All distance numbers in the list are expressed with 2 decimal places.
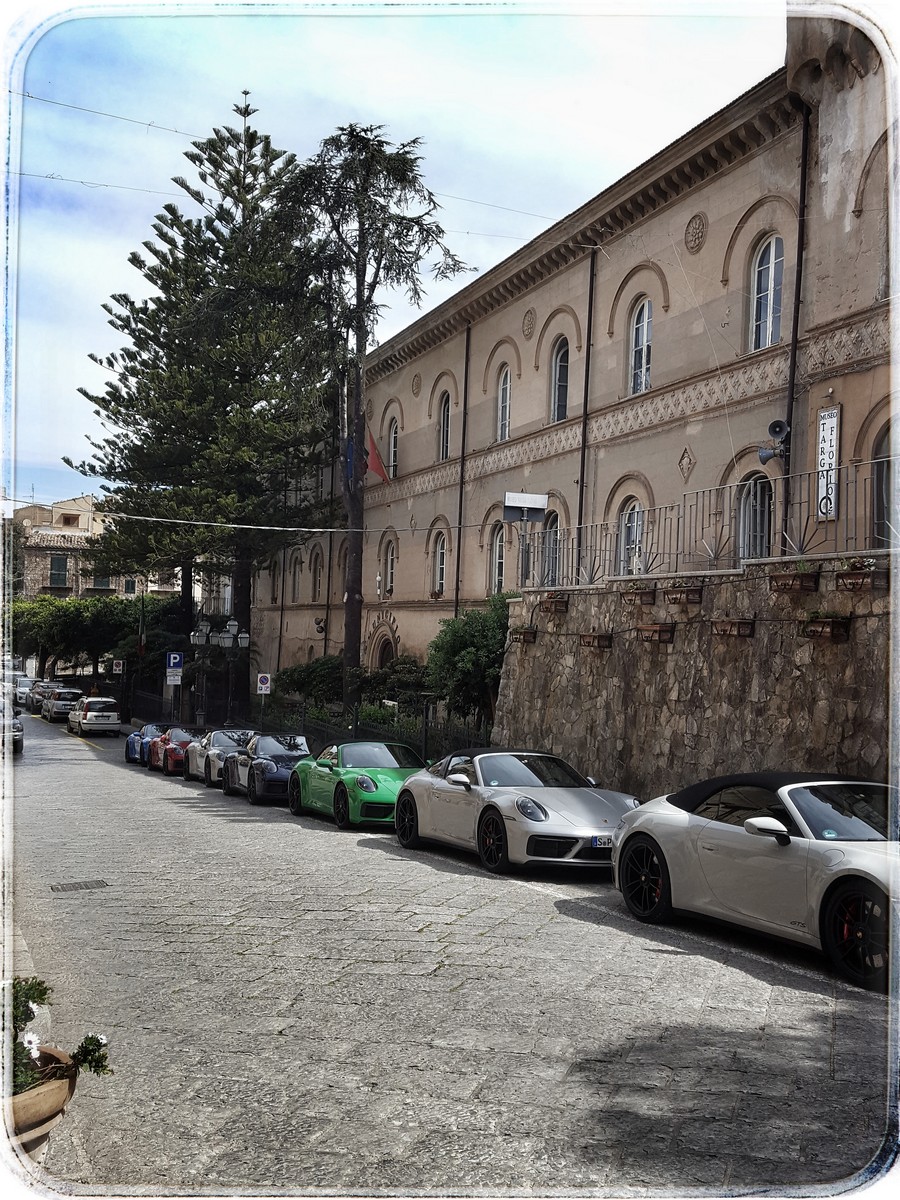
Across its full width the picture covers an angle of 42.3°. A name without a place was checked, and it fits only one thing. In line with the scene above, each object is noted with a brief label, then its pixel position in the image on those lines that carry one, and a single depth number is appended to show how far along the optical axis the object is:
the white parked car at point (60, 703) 55.44
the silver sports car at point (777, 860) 7.52
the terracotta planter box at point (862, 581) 12.67
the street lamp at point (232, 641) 44.22
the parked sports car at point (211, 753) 25.95
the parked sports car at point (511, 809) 12.01
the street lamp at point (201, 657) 46.16
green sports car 16.91
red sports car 29.89
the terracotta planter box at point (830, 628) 13.14
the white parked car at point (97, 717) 47.75
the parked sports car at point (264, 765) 21.61
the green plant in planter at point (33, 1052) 3.85
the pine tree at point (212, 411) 41.00
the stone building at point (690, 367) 17.89
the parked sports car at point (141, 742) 33.72
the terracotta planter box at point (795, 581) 13.73
